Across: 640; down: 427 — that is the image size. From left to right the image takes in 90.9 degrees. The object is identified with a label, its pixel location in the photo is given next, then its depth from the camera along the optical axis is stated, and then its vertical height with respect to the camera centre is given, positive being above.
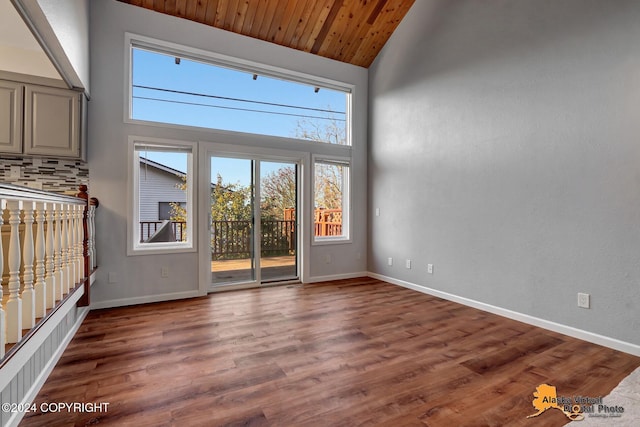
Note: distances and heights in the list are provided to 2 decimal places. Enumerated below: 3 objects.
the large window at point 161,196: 3.82 +0.27
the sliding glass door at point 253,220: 4.36 -0.05
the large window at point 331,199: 5.11 +0.29
